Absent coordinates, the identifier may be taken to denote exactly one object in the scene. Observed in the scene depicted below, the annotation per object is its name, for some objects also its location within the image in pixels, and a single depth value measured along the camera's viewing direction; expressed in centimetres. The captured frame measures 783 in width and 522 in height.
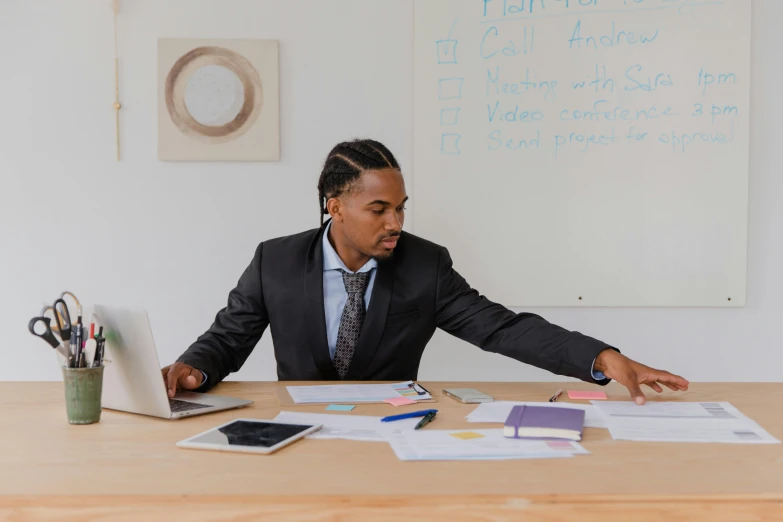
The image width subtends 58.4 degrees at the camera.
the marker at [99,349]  129
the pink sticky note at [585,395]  151
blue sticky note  140
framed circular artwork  262
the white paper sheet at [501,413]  130
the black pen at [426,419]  126
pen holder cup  128
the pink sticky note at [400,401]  144
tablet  111
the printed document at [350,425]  120
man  192
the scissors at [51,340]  128
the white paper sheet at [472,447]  108
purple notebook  117
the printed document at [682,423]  120
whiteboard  262
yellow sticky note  119
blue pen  130
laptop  129
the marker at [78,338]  128
